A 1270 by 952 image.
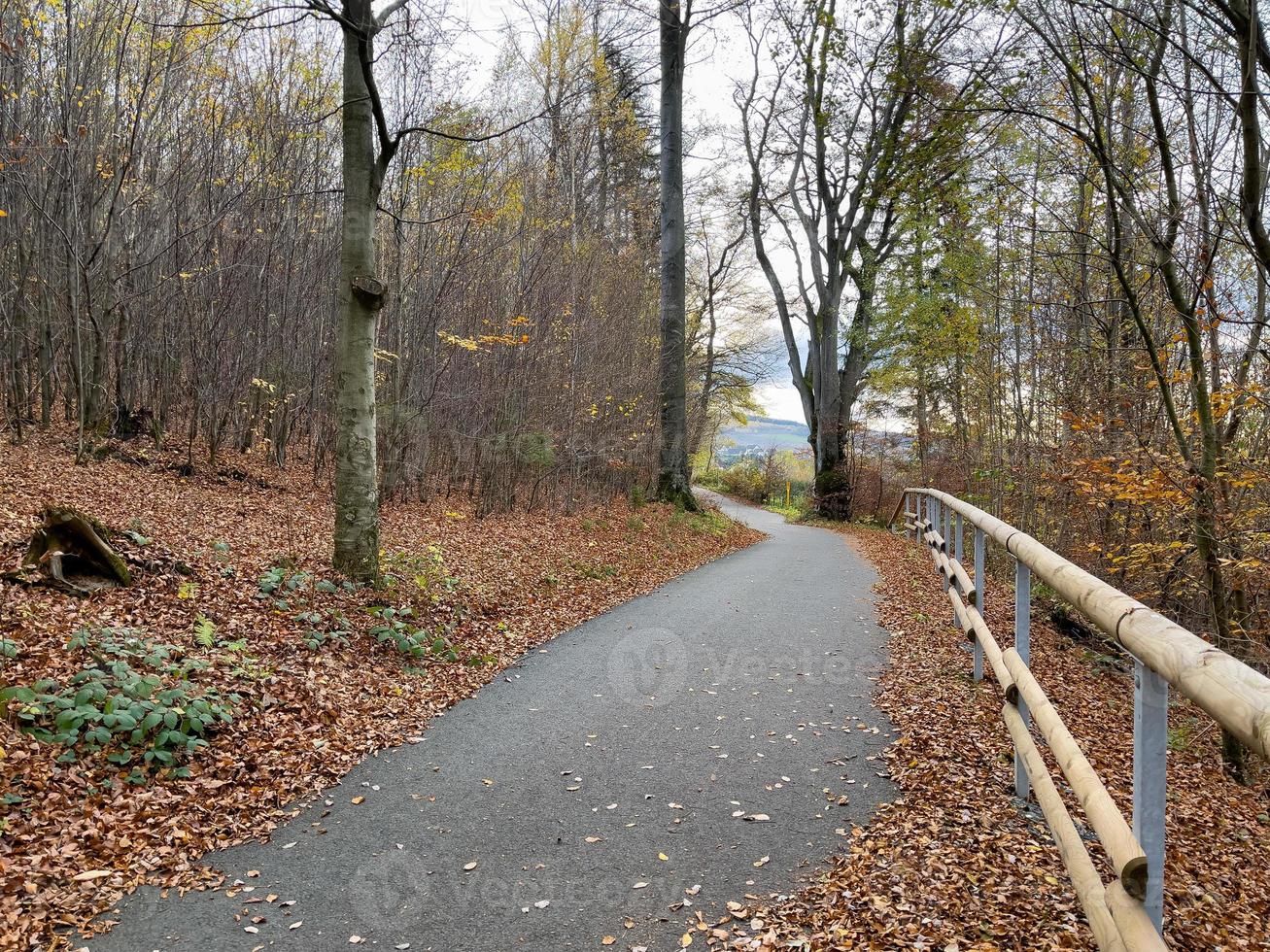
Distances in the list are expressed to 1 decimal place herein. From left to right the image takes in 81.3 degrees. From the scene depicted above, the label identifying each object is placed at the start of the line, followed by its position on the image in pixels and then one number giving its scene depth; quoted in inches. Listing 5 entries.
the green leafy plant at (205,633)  199.9
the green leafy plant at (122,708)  151.9
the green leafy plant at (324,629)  224.5
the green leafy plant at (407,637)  241.9
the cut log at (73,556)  211.6
